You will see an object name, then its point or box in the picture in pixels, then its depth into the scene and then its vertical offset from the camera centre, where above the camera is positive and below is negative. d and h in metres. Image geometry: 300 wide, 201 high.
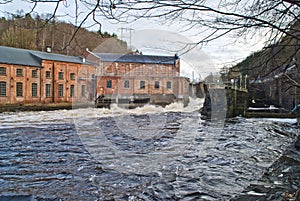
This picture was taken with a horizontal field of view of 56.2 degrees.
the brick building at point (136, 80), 38.75 +2.04
